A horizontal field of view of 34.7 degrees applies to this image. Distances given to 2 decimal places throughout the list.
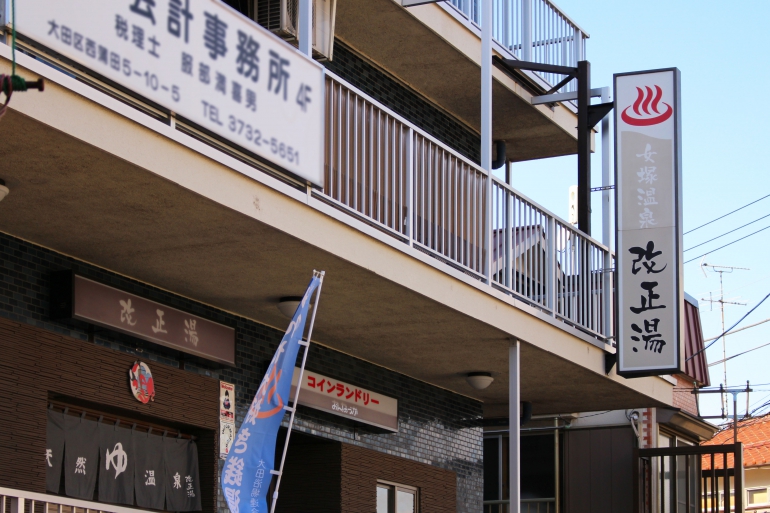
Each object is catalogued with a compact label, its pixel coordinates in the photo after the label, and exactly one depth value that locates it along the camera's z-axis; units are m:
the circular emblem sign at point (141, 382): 9.82
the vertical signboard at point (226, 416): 10.82
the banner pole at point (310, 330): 8.31
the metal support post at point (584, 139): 14.44
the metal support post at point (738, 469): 15.84
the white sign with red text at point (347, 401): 11.85
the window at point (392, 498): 13.10
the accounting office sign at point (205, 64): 7.05
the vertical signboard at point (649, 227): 12.83
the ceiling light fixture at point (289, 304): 10.50
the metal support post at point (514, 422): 11.87
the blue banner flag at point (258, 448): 8.10
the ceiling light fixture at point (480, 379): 13.45
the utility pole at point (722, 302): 35.61
